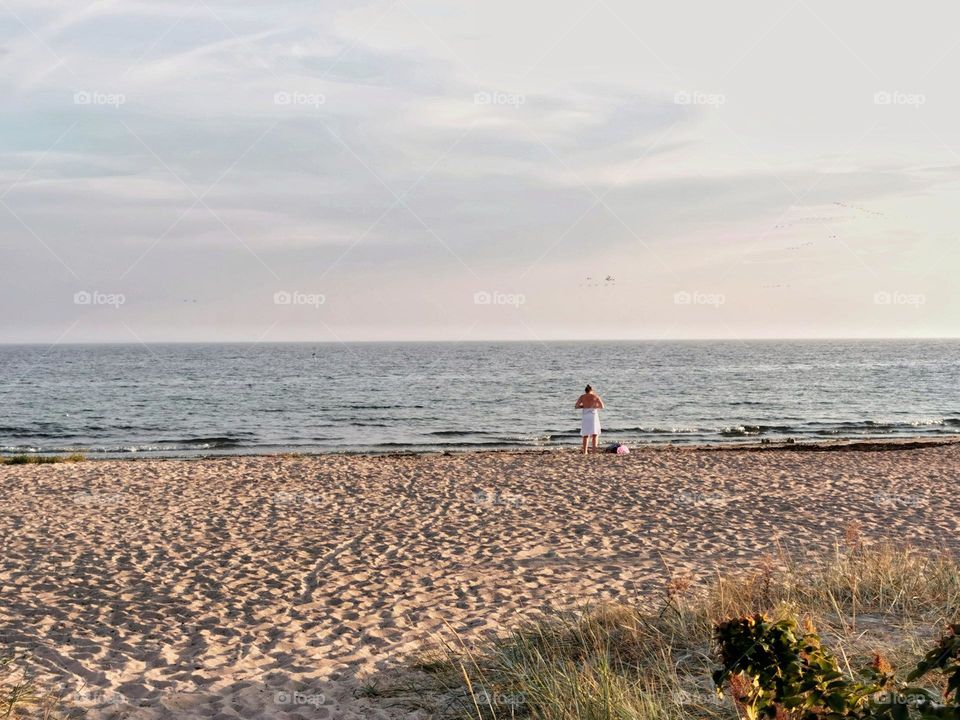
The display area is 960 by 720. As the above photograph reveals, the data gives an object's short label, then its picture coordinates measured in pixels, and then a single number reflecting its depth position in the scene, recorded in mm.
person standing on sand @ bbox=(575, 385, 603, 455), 21453
